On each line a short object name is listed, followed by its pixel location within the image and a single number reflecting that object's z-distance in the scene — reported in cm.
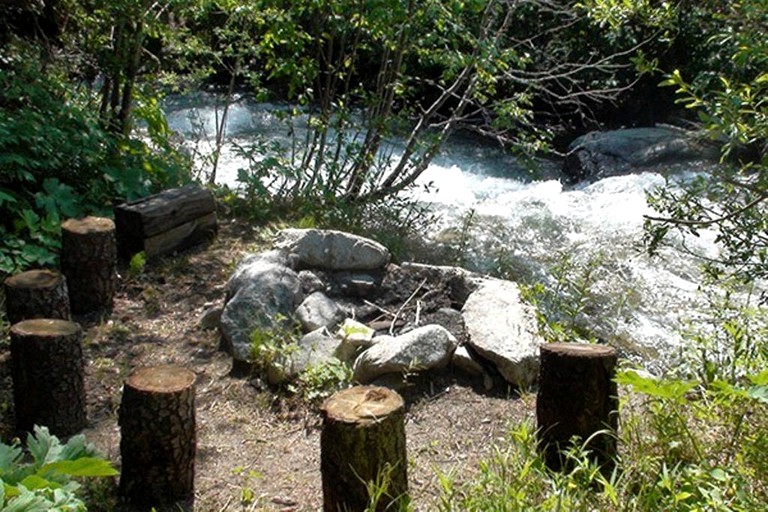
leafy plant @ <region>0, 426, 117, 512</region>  184
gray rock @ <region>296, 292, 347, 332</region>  508
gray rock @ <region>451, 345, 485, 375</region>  470
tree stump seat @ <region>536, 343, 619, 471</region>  345
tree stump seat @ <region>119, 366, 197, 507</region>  341
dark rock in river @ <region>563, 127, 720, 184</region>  1156
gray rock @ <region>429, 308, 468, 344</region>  497
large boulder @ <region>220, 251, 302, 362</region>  484
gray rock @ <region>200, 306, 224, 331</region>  521
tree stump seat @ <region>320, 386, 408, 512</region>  313
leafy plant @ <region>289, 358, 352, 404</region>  443
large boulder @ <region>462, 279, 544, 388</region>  459
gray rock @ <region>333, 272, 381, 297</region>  564
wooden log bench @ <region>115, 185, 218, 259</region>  588
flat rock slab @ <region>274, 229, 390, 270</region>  577
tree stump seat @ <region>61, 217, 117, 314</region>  514
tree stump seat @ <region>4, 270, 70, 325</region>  439
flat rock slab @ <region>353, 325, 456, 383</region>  448
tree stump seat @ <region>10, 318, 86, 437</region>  381
